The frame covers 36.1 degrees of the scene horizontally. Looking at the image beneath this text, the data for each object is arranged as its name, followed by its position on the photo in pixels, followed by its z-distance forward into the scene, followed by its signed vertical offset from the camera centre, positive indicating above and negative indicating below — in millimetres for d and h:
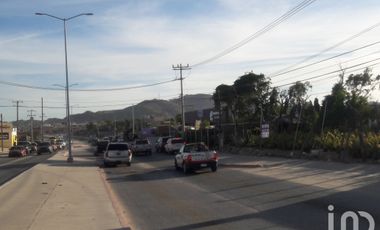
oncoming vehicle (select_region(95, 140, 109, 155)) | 61725 -1032
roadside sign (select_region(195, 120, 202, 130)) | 74019 +1256
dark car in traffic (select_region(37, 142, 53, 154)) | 80688 -1068
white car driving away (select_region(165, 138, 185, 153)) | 56094 -867
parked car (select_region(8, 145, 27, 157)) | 74312 -1354
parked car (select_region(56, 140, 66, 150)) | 112419 -1057
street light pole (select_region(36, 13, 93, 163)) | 43391 +2353
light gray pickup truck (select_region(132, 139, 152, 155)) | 56938 -995
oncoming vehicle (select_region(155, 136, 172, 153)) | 62031 -869
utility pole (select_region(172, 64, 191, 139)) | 84750 +9820
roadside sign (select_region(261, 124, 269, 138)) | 40119 +104
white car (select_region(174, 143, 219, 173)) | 29406 -1253
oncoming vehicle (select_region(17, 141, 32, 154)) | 83069 -1058
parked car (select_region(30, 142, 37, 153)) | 94000 -1123
